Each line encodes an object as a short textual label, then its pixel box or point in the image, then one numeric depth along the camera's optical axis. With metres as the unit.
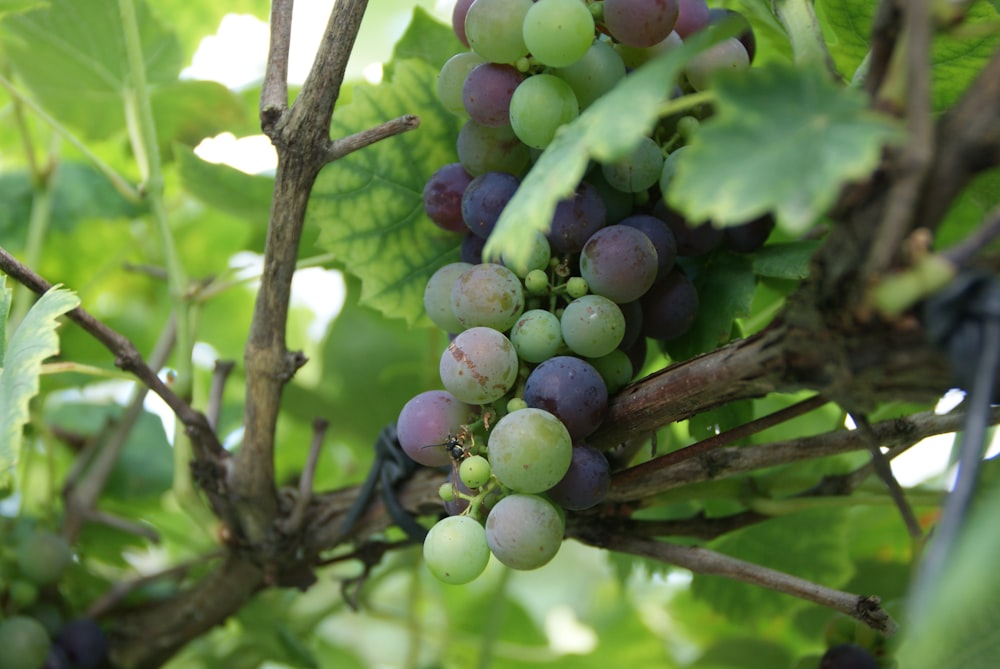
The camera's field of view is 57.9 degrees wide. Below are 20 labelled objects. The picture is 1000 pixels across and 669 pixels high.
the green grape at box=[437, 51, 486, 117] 0.49
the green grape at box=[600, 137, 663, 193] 0.45
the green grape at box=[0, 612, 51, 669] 0.62
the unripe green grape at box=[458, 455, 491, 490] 0.41
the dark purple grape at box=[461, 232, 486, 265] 0.50
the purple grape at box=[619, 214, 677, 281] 0.45
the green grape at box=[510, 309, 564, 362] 0.43
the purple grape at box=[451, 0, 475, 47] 0.48
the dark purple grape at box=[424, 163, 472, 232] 0.51
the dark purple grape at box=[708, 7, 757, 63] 0.48
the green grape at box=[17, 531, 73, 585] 0.68
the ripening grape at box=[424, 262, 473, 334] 0.49
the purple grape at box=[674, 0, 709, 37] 0.48
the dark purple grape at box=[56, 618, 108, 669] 0.67
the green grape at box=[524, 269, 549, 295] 0.45
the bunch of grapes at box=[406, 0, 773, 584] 0.40
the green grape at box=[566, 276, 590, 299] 0.44
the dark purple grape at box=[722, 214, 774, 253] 0.48
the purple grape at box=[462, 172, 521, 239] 0.46
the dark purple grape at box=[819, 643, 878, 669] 0.56
